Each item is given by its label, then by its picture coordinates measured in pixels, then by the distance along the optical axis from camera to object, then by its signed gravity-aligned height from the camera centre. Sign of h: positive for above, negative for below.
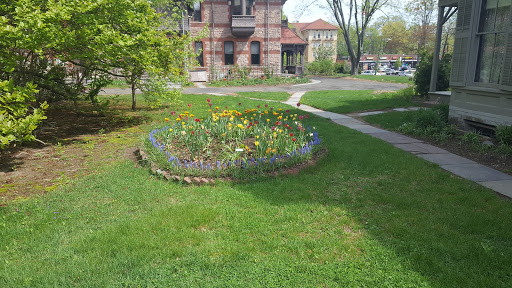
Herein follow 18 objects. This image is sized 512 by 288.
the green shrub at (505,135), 6.97 -1.21
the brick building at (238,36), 29.53 +3.25
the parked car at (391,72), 62.40 +0.31
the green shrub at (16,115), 4.99 -0.72
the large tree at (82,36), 5.95 +0.69
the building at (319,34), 83.69 +9.67
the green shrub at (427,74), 13.79 +0.02
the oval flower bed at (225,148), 5.73 -1.39
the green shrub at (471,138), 7.67 -1.42
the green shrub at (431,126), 8.49 -1.31
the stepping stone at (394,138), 8.23 -1.56
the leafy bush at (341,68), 47.29 +0.79
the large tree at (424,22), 41.61 +7.63
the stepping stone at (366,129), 9.31 -1.51
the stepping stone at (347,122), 10.51 -1.47
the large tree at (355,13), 36.69 +6.55
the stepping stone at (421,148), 7.31 -1.60
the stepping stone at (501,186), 5.04 -1.68
